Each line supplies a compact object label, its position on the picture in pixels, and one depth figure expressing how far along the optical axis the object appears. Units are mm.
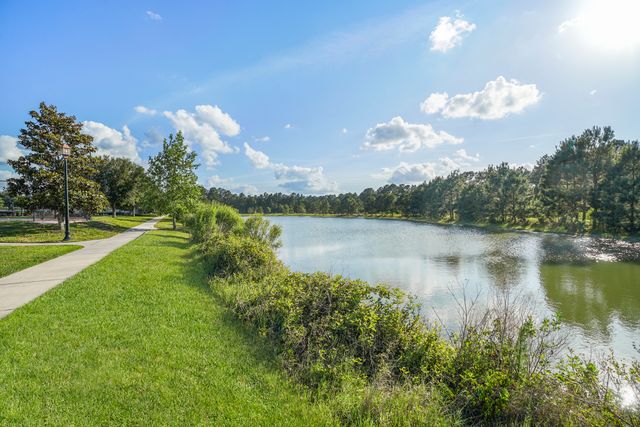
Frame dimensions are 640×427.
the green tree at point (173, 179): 30281
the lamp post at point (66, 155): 16984
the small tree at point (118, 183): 45938
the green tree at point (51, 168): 20531
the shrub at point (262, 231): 19578
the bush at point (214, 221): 20484
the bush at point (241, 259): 11002
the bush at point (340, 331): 5027
